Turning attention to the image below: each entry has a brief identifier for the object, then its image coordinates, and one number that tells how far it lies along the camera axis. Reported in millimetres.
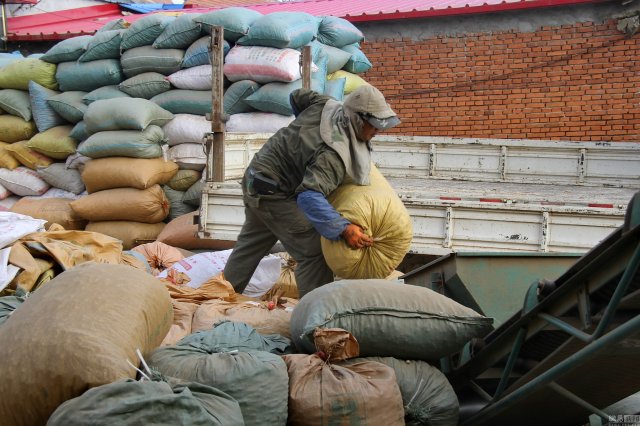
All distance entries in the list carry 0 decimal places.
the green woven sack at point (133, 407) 2062
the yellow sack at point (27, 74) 8594
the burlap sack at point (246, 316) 3463
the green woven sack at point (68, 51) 8555
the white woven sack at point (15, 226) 4258
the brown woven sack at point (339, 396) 2594
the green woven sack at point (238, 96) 7645
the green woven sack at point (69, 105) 8266
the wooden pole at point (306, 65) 7240
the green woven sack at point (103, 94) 8188
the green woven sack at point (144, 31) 8195
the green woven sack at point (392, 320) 2900
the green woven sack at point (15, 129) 8516
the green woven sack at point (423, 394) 2832
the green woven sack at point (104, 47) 8375
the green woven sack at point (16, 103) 8547
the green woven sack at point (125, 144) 7422
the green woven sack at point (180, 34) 8008
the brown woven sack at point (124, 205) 7352
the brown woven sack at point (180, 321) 3315
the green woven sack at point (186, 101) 7844
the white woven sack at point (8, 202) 8331
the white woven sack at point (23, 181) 8352
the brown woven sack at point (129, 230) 7387
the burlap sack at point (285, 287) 5340
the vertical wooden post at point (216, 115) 6719
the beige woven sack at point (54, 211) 7777
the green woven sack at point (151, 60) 8047
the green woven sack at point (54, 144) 8219
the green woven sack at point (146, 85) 8078
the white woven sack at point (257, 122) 7613
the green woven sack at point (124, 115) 7461
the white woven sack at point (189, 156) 7723
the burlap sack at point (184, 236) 6884
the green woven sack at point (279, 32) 7551
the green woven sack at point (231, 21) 7812
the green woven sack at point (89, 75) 8305
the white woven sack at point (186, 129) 7703
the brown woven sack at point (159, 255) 6116
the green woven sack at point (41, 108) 8469
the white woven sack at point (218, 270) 5441
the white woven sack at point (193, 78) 7875
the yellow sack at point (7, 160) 8422
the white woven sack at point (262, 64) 7440
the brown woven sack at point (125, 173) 7344
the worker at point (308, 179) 4082
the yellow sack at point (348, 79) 8281
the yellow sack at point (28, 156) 8359
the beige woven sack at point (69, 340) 2242
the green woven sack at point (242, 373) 2520
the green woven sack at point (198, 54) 7898
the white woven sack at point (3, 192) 8438
